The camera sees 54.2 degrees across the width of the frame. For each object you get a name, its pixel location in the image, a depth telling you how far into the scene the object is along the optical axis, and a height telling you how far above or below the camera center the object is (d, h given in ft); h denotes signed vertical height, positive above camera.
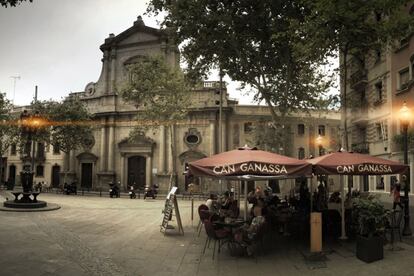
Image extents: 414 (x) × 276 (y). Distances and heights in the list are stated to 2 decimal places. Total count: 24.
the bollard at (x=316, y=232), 30.62 -4.07
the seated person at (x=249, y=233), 30.42 -4.18
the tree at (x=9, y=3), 26.55 +11.42
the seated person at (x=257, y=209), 34.32 -2.64
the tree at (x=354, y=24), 42.04 +16.68
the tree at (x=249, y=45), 61.26 +21.41
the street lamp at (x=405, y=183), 37.52 -0.38
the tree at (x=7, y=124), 132.87 +17.64
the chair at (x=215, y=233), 31.22 -4.25
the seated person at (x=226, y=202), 43.55 -2.66
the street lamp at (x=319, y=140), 69.66 +6.55
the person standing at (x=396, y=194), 50.34 -1.95
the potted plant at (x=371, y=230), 28.58 -3.78
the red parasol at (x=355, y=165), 32.04 +1.06
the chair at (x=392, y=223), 32.07 -3.71
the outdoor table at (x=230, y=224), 31.48 -3.59
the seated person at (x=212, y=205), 41.96 -2.87
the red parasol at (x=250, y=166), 29.60 +0.94
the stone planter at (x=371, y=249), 28.50 -4.97
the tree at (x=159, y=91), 106.52 +22.96
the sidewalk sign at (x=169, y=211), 41.65 -3.47
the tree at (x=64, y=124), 124.36 +16.27
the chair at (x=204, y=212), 37.27 -3.23
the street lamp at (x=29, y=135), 66.49 +7.38
